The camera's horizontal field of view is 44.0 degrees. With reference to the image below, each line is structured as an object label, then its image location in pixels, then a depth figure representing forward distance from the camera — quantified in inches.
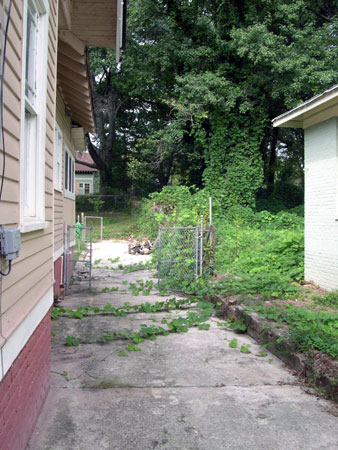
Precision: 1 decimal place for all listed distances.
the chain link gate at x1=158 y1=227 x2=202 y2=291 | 390.0
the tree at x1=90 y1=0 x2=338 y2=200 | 722.2
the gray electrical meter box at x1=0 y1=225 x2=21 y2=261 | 80.2
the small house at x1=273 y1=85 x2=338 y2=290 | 295.3
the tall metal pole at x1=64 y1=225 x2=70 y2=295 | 373.3
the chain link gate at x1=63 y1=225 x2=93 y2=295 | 377.2
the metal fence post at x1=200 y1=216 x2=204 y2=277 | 384.9
